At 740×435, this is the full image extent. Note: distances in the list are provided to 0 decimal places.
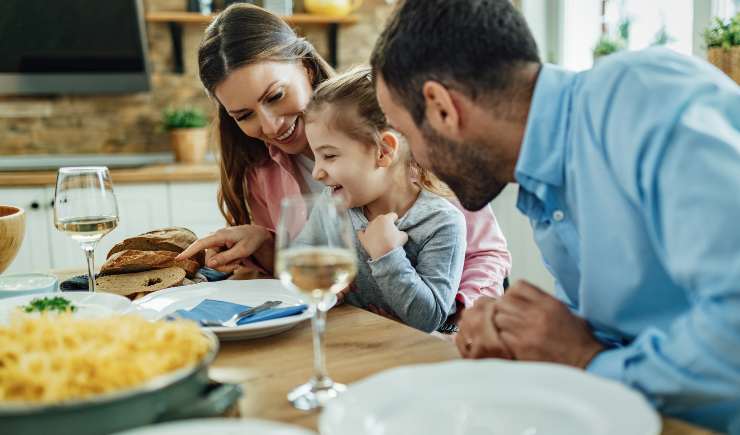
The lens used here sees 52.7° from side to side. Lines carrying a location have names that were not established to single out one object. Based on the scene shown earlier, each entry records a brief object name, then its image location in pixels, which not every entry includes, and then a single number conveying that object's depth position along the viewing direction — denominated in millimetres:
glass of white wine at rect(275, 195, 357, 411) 882
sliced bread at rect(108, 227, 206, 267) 1831
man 903
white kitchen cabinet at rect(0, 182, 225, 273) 3574
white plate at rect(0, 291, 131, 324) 1176
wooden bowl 1560
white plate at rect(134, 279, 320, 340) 1397
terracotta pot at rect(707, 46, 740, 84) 2377
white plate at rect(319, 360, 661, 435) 747
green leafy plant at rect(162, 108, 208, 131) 4023
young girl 1617
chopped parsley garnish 1144
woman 1830
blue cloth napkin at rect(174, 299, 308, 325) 1225
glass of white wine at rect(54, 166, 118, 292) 1363
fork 1205
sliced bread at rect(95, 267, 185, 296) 1555
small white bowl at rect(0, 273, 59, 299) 1343
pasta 744
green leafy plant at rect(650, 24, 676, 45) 3184
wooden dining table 938
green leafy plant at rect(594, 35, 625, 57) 3281
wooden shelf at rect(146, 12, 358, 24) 3943
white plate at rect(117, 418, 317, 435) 696
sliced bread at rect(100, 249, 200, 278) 1648
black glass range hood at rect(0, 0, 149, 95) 3910
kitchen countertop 3535
